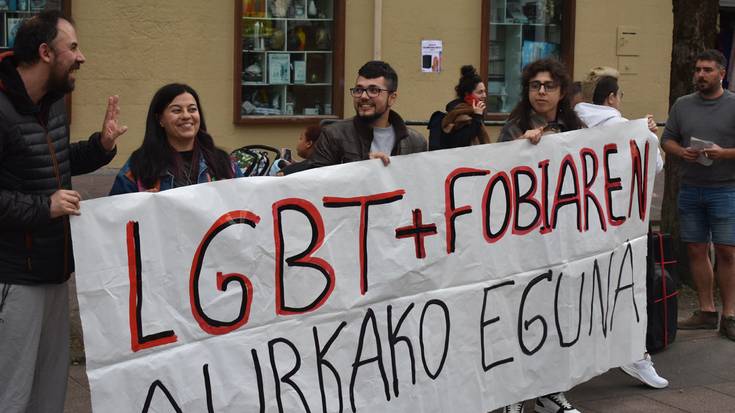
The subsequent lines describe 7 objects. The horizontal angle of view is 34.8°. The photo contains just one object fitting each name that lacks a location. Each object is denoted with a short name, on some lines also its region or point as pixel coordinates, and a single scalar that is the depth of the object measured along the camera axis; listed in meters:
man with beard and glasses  5.31
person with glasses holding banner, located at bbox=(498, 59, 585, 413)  5.73
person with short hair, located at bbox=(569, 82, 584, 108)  6.73
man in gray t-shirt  7.46
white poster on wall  13.22
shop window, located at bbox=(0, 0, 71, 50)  11.63
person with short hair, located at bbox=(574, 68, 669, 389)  6.45
